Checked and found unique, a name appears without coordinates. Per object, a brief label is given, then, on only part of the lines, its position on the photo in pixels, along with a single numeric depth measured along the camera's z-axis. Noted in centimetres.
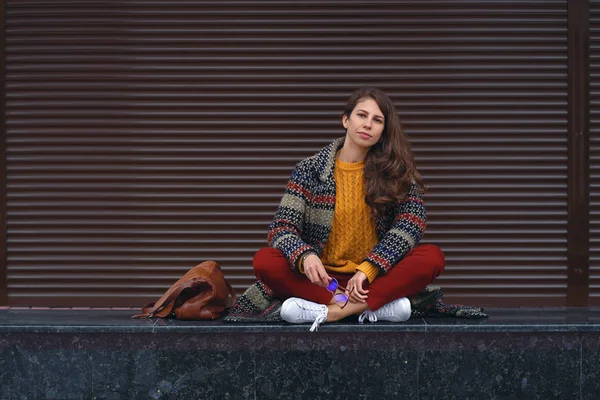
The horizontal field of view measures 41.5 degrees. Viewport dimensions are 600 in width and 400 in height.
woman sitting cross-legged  419
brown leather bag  441
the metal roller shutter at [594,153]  577
